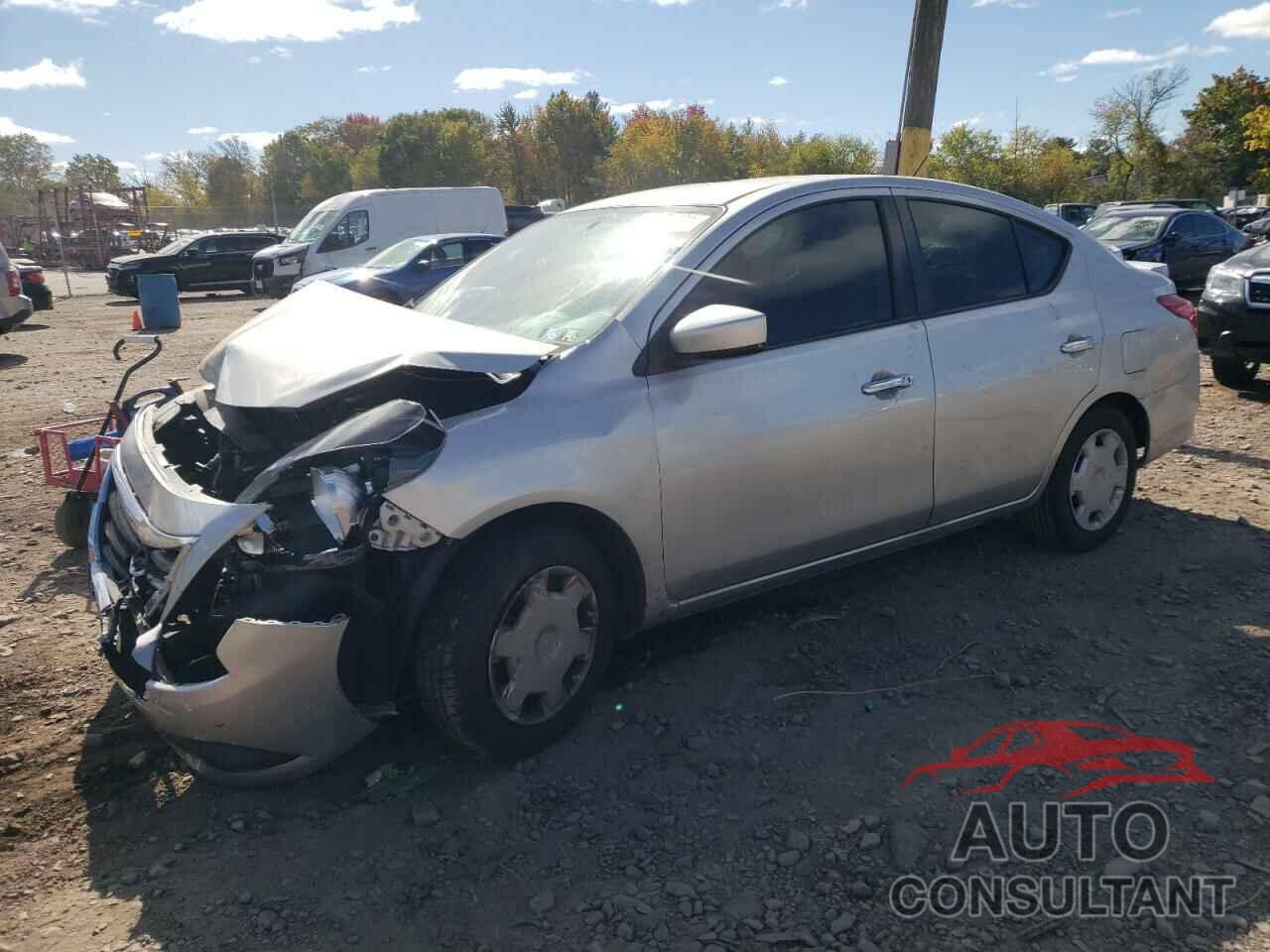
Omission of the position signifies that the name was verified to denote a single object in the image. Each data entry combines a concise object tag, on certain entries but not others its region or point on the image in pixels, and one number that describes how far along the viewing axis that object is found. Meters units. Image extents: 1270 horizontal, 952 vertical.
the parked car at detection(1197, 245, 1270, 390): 7.90
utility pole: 8.60
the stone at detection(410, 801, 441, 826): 2.86
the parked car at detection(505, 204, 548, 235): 24.39
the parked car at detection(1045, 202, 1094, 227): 27.63
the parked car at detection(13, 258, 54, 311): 16.72
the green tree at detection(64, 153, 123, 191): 82.94
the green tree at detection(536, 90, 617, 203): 55.44
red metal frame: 4.88
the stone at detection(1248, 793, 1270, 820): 2.80
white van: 18.12
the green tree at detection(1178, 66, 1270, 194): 48.75
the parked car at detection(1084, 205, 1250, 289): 14.79
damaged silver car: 2.72
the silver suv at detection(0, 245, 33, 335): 12.56
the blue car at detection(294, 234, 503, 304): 12.76
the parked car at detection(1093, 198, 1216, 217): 26.61
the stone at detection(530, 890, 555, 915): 2.51
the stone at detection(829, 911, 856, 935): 2.42
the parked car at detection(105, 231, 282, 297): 23.08
